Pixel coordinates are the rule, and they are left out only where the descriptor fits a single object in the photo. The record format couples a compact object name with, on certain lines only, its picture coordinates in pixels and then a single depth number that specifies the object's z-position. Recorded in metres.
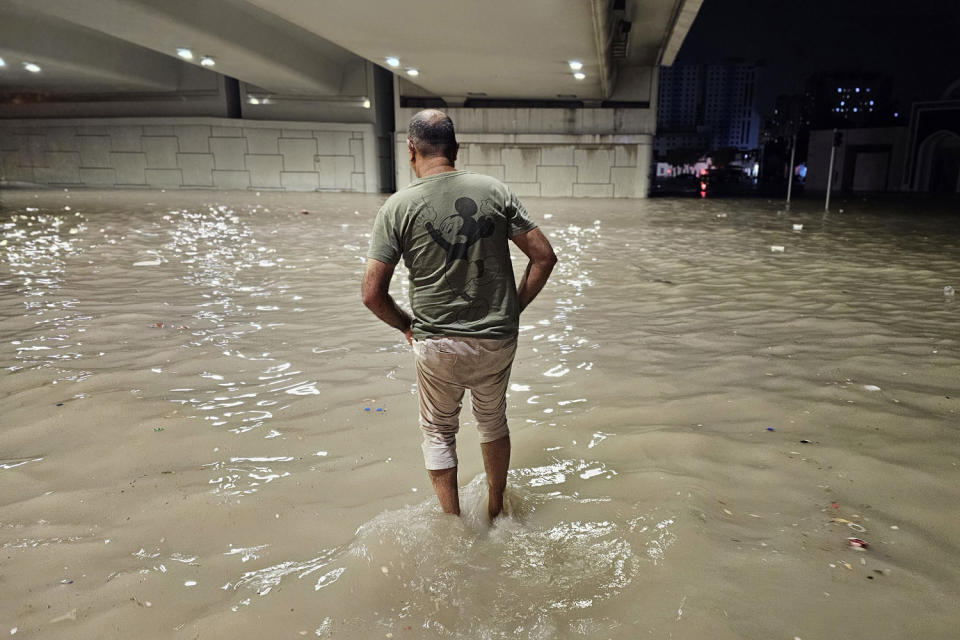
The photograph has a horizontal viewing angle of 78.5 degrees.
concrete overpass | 16.81
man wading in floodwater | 2.30
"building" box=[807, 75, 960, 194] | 30.52
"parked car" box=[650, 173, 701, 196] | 32.22
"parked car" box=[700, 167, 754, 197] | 37.19
